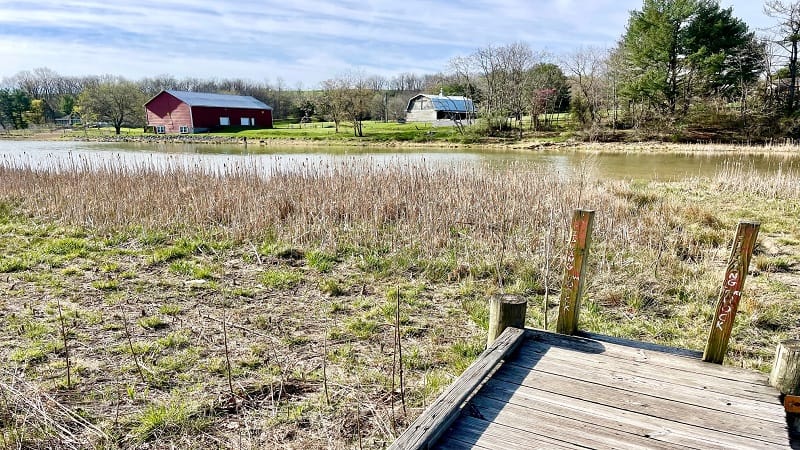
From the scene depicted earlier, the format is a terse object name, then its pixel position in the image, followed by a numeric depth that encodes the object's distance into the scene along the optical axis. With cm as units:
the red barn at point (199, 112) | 5350
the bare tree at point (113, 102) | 5728
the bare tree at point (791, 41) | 3522
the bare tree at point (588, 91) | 4228
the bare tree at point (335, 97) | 4734
